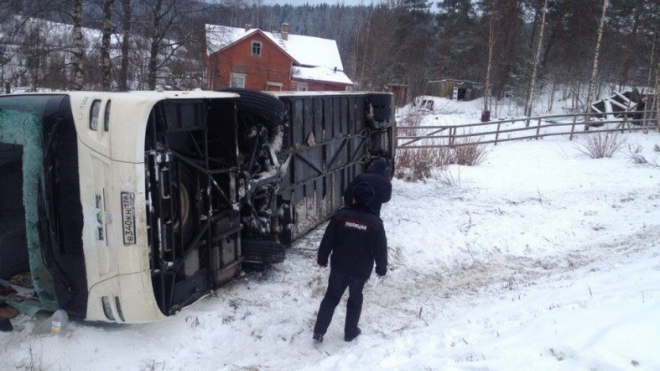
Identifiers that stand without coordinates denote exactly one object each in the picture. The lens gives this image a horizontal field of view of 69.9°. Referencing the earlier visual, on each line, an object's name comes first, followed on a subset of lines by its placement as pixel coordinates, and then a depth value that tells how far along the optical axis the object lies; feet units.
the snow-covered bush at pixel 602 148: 46.14
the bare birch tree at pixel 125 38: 59.82
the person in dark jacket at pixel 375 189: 14.21
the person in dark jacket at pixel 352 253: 13.89
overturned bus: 11.98
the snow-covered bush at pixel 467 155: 46.29
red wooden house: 125.29
